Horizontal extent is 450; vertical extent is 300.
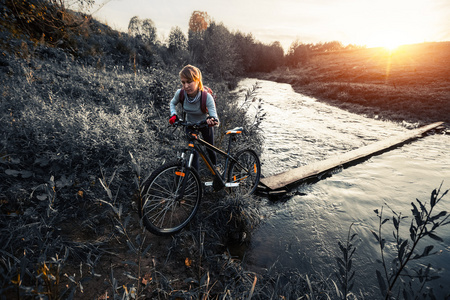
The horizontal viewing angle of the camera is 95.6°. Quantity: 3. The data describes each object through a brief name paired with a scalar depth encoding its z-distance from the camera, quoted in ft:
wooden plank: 14.76
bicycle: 9.04
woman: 9.83
